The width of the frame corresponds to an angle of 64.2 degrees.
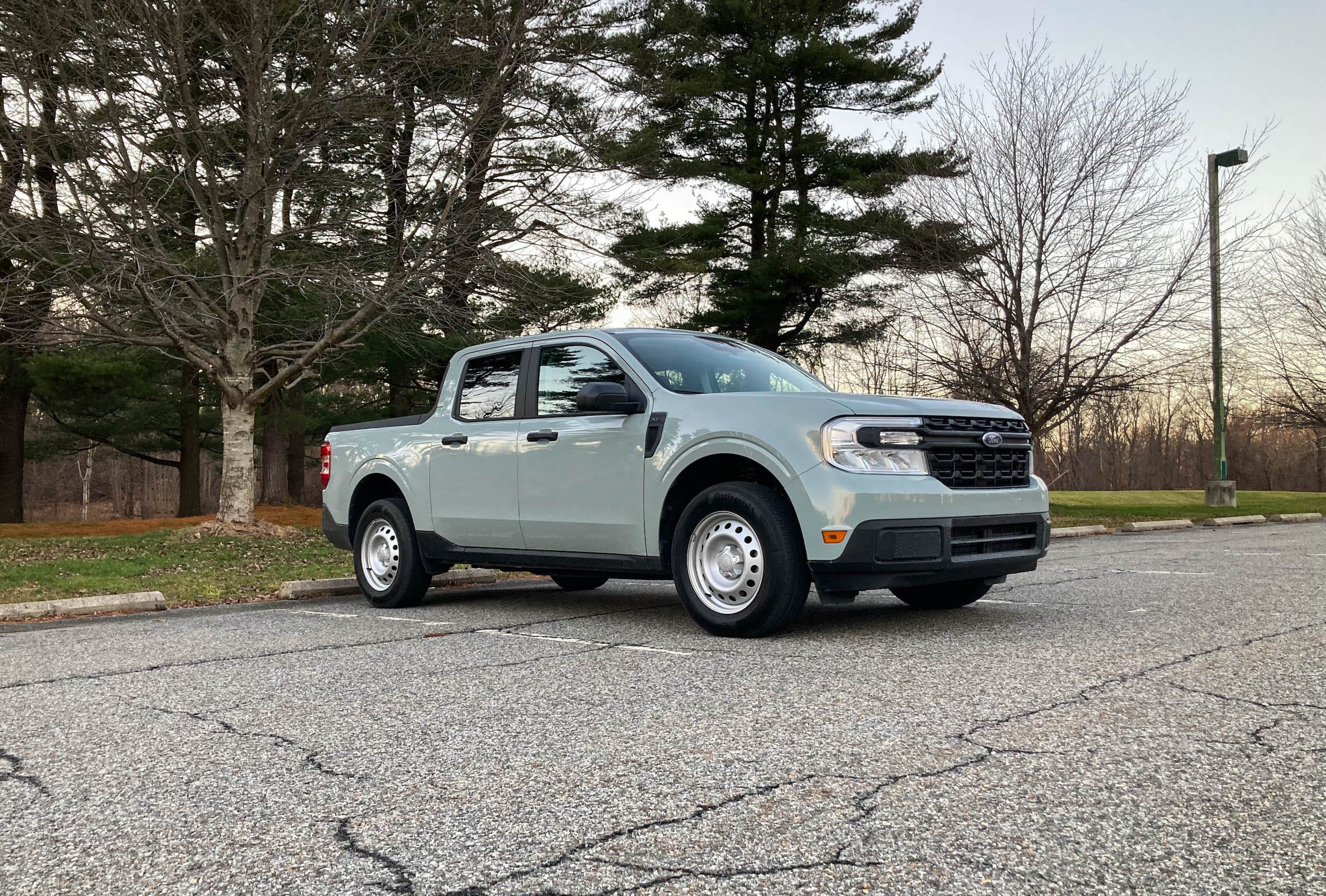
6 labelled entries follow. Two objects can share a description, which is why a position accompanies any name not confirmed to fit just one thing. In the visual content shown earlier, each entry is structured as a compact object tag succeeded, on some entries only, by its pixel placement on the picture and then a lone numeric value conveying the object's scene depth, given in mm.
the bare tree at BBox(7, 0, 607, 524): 13719
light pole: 21141
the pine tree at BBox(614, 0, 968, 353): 29078
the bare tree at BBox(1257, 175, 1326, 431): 29578
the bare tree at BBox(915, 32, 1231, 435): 20875
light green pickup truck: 6113
